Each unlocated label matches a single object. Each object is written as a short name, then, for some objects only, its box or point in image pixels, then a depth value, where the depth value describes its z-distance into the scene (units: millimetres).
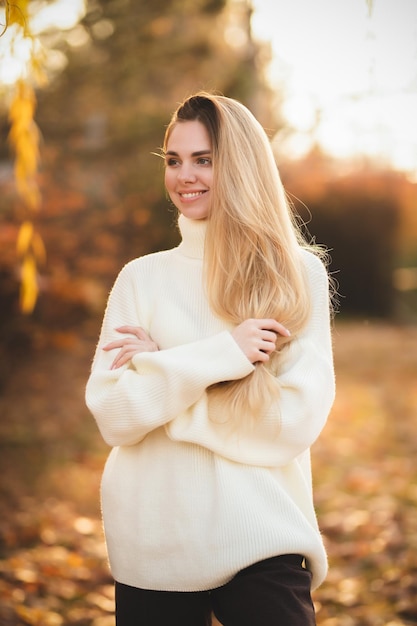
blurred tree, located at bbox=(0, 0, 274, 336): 7277
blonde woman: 2029
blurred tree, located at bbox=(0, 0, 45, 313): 2279
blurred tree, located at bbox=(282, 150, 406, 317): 13516
